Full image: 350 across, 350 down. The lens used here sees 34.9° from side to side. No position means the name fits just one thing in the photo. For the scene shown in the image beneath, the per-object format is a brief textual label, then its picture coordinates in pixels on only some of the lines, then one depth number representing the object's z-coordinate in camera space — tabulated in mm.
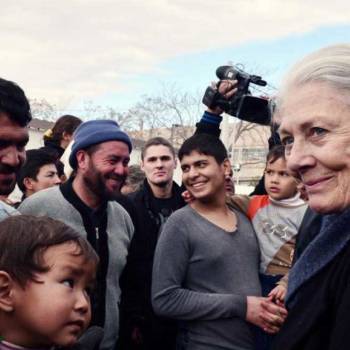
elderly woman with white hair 1396
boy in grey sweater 2984
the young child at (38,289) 1798
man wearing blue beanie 3020
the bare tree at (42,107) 29250
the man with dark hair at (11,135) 2148
